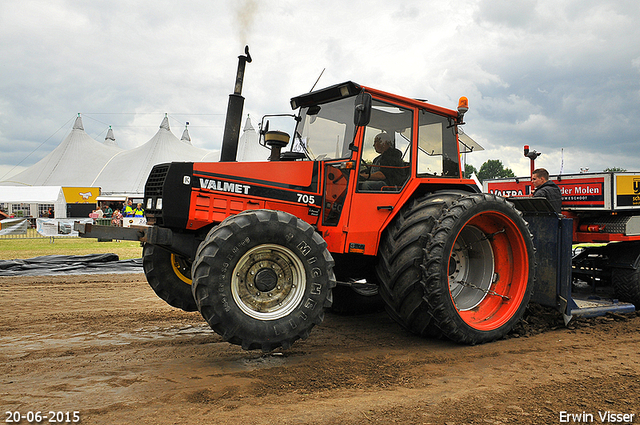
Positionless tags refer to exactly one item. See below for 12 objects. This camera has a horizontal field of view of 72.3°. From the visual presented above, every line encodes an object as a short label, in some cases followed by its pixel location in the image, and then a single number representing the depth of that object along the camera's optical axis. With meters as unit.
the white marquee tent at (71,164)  37.59
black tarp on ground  9.99
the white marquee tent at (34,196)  27.48
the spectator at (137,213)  18.27
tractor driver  4.63
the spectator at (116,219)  19.81
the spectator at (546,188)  5.80
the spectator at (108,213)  23.17
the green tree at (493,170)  80.56
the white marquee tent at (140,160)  36.03
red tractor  3.67
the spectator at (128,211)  19.11
